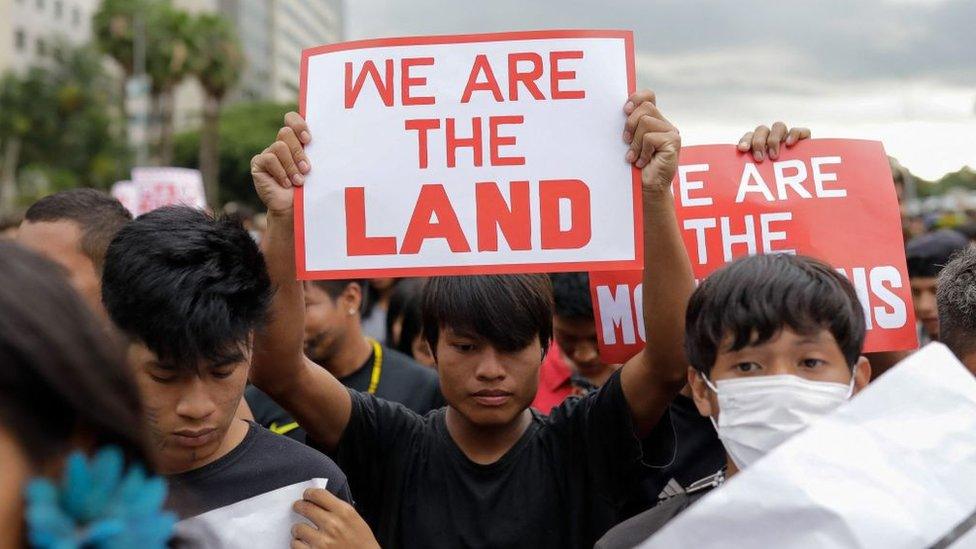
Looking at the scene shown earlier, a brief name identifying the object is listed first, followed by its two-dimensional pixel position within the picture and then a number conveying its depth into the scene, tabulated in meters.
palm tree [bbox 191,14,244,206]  46.56
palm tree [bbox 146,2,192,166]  46.56
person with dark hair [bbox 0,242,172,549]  1.30
